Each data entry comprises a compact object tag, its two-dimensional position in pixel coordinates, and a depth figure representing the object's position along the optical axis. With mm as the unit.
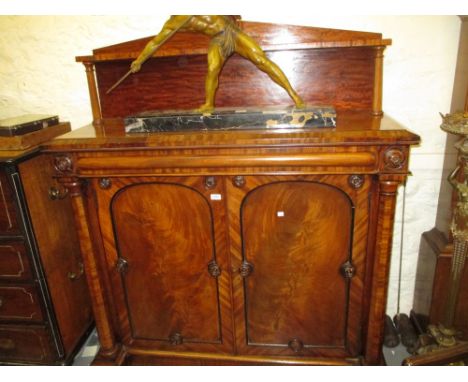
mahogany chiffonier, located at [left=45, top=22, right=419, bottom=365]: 1189
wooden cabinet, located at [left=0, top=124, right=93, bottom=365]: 1468
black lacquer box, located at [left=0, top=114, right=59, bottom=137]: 1479
